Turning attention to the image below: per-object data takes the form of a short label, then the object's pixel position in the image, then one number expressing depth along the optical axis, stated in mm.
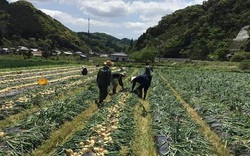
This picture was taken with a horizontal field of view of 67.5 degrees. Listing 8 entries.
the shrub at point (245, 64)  29775
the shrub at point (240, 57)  41410
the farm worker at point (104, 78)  7929
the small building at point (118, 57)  63360
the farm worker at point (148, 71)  9426
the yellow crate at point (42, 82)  12067
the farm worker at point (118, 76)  10505
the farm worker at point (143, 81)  9242
